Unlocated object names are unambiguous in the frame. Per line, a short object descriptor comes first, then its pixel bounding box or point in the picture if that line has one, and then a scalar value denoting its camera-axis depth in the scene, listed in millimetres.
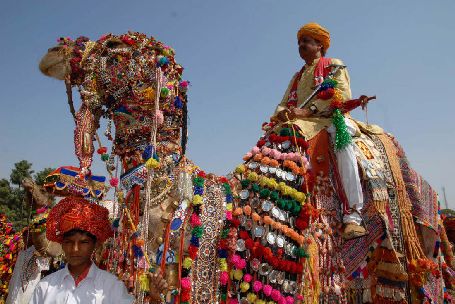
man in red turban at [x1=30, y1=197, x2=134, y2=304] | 2727
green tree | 14406
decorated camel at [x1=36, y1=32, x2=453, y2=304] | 2988
